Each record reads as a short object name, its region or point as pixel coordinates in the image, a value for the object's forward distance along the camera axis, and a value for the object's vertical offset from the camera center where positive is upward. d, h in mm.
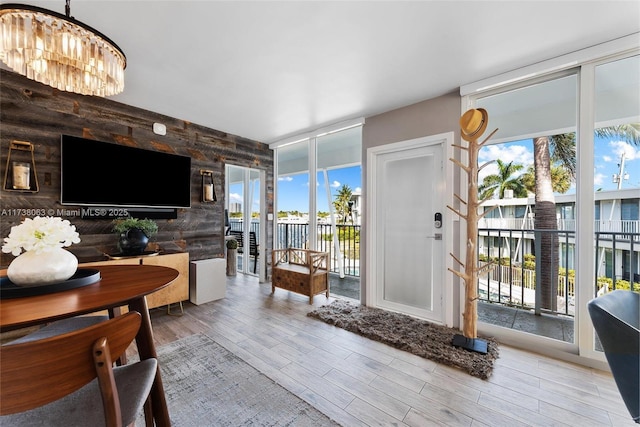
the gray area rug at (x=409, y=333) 2078 -1195
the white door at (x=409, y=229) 2891 -199
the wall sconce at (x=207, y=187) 3764 +379
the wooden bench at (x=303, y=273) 3508 -862
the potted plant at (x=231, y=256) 5191 -895
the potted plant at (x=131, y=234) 2799 -248
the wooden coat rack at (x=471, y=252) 2223 -349
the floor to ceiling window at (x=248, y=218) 5605 -124
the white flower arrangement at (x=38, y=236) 1107 -104
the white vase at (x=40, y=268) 1114 -250
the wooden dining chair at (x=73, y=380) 657 -466
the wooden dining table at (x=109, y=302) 866 -347
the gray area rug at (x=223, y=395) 1527 -1226
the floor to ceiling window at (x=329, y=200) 4566 +243
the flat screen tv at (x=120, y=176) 2617 +423
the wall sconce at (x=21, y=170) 2307 +388
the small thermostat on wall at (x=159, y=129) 3281 +1080
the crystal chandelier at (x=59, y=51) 1165 +796
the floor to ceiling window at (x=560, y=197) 2090 +158
